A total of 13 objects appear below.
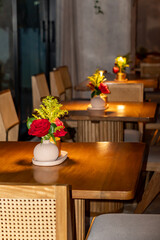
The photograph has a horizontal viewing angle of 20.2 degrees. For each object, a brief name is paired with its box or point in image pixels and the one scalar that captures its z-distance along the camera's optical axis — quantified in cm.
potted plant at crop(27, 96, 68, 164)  212
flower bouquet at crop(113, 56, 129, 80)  571
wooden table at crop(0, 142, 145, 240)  185
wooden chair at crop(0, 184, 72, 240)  139
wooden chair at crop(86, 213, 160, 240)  201
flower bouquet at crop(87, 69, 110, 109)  360
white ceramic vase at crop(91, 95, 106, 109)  363
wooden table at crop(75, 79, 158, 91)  538
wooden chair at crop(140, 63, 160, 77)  781
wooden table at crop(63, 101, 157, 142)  345
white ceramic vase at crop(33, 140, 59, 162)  220
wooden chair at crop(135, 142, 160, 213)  320
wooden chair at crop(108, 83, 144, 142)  444
